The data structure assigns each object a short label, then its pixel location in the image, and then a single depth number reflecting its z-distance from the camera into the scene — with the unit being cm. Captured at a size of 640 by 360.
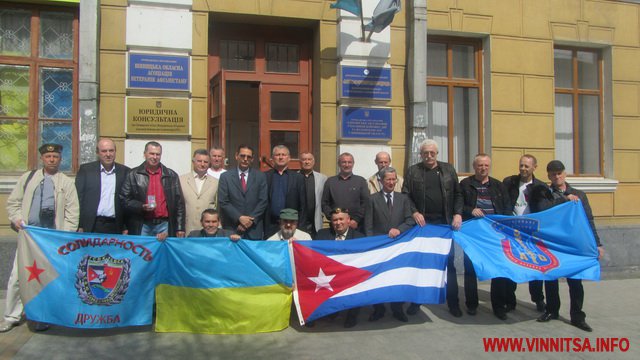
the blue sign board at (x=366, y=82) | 777
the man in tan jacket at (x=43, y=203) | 523
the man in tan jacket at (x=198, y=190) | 580
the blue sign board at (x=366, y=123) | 777
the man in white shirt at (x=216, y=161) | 620
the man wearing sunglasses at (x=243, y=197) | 572
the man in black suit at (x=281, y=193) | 600
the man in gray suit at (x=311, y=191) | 614
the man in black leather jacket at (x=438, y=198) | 588
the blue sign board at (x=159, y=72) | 707
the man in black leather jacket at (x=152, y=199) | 548
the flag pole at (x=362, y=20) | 756
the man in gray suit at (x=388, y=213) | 573
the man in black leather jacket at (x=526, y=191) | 591
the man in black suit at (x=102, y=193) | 548
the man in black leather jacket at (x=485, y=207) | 587
